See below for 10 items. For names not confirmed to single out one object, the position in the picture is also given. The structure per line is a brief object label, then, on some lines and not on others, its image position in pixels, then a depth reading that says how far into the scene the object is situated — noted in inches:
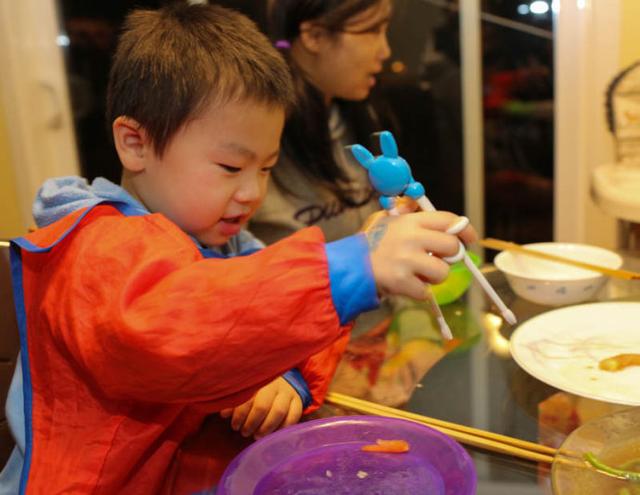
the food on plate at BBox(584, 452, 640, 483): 21.5
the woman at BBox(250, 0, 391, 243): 61.1
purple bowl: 23.0
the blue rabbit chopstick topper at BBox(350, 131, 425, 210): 23.2
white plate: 28.8
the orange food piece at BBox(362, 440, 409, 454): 24.9
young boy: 21.3
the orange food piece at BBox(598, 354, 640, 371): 30.6
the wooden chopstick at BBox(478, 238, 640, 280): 40.8
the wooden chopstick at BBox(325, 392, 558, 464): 25.4
